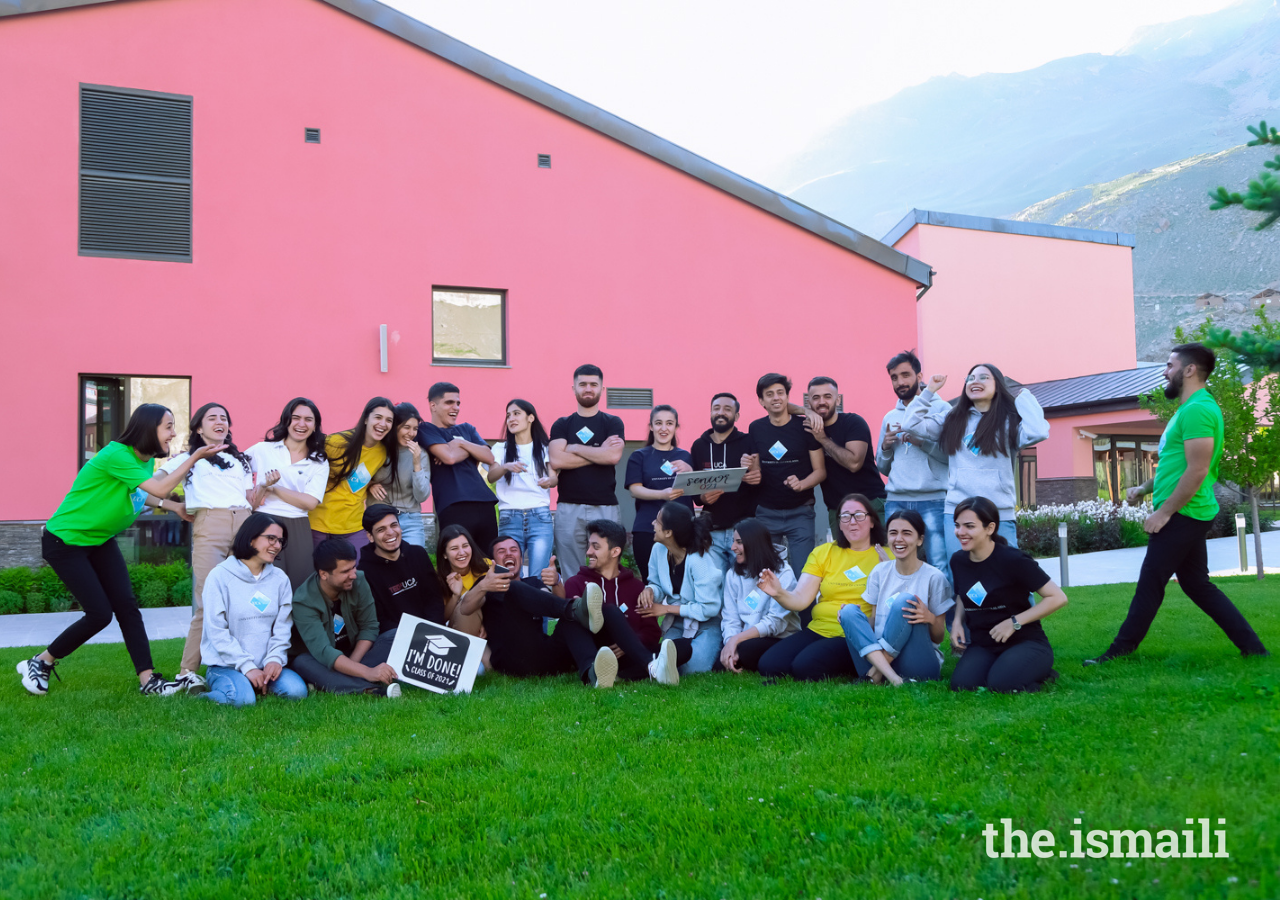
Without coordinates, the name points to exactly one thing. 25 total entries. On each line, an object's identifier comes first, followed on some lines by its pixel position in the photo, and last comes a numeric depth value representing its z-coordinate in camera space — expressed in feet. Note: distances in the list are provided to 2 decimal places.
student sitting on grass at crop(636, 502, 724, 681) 23.17
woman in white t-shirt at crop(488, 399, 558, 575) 26.23
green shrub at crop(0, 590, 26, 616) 38.73
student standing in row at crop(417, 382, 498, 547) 25.17
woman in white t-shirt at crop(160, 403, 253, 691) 22.38
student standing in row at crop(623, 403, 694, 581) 26.16
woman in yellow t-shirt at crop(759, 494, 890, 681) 21.11
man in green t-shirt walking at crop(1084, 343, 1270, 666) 19.90
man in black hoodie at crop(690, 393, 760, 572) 25.45
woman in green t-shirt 20.94
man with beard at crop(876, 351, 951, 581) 23.48
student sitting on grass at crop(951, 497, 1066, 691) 18.60
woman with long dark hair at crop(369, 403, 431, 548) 24.80
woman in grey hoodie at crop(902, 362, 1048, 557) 21.62
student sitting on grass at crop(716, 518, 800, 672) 22.50
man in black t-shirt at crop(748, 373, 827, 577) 25.20
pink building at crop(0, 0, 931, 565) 41.50
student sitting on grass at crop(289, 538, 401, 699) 21.09
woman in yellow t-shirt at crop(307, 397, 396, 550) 23.84
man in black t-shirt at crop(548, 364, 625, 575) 26.16
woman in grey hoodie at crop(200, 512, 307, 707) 20.53
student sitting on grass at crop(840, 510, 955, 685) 19.92
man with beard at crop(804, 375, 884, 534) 24.90
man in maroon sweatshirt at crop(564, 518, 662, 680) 23.38
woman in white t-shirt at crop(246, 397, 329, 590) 22.72
